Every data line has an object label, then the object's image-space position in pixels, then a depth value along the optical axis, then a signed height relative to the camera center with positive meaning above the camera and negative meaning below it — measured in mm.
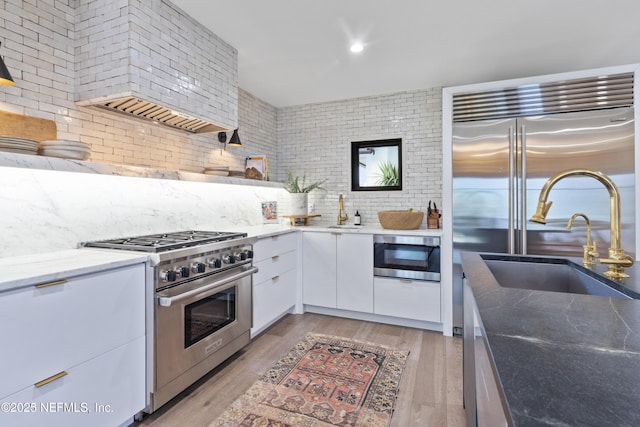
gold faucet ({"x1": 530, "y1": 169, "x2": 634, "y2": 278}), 1141 -5
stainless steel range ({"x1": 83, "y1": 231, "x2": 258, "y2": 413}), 1845 -584
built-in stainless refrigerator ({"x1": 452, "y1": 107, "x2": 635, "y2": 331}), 2684 +314
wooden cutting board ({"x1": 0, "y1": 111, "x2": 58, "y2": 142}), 1716 +490
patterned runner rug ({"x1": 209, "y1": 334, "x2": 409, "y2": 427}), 1839 -1152
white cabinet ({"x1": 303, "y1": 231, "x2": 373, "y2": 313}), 3305 -589
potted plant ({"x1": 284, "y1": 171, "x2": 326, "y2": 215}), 3820 +225
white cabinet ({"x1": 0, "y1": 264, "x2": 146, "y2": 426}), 1271 -617
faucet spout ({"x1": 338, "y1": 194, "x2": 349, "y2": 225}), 4027 +12
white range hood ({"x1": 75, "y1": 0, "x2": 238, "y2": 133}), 1951 +1008
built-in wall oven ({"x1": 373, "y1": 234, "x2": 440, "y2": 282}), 3094 -408
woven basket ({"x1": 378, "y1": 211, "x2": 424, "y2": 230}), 3281 -41
